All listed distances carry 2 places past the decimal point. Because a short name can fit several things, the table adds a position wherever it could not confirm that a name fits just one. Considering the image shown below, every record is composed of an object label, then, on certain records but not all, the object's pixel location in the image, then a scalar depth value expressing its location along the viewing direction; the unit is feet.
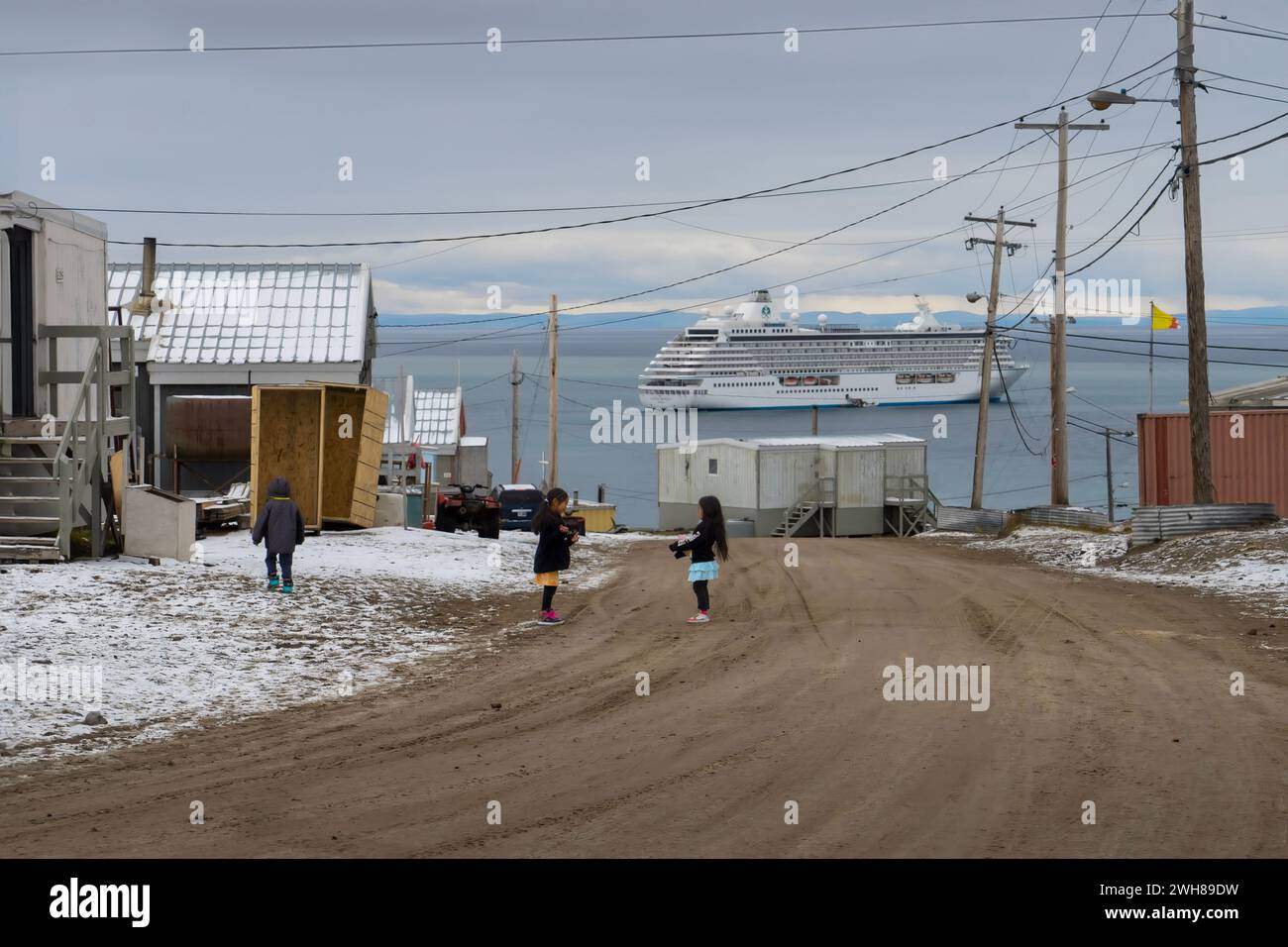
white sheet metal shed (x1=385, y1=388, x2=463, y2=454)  165.17
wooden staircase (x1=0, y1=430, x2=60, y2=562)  48.08
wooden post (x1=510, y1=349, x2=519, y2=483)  175.51
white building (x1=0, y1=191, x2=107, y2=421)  54.19
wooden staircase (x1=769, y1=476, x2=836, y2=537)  168.35
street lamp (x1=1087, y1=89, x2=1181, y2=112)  72.02
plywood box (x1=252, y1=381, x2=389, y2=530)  67.26
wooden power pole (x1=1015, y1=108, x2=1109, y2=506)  105.19
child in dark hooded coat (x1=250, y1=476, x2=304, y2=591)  48.14
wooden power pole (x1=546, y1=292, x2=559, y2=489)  132.26
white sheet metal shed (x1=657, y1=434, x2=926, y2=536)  168.66
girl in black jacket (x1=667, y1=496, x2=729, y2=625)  48.19
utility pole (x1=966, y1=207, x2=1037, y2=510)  134.82
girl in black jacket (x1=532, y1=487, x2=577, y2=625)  47.34
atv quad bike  96.73
